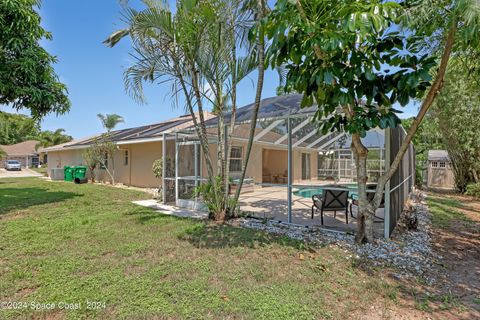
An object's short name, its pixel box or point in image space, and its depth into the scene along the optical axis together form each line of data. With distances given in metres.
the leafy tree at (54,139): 38.81
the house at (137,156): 15.25
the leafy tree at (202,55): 5.80
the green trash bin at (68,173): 19.56
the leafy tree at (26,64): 7.89
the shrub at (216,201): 6.96
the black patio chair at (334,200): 6.72
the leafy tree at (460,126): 12.79
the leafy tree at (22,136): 54.88
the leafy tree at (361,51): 3.47
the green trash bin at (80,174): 18.39
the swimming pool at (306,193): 13.12
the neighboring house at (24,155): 48.48
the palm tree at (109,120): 22.30
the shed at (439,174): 21.23
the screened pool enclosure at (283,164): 6.84
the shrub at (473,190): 14.47
